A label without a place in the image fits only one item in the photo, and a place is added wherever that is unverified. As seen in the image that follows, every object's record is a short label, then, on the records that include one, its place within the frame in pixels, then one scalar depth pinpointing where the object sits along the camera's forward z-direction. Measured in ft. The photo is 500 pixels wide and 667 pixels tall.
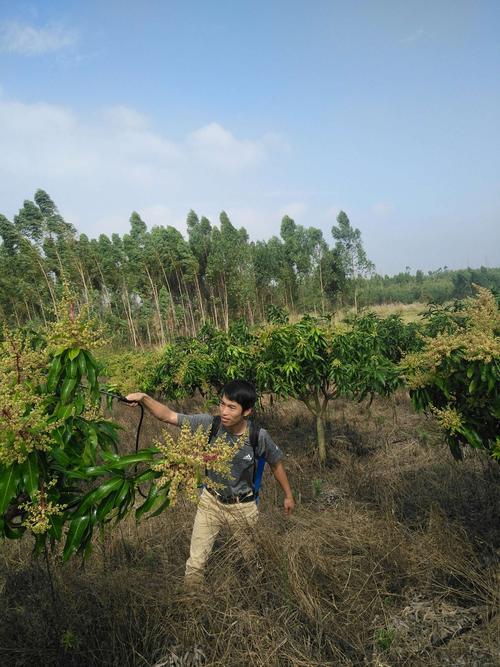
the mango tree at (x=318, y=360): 19.75
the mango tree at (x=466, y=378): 8.50
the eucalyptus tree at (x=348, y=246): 121.80
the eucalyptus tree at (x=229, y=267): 114.11
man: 9.69
